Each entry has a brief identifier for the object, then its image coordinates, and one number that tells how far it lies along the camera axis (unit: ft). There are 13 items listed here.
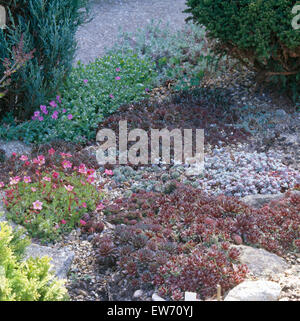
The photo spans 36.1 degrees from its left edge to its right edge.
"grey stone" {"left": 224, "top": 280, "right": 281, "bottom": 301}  8.72
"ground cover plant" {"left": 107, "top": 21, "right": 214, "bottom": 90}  25.85
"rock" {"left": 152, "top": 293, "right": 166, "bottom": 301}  9.75
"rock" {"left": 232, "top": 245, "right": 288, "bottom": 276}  10.75
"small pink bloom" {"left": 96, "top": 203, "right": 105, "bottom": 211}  13.74
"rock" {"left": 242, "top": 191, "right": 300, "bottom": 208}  14.51
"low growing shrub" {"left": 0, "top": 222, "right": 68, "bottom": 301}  7.66
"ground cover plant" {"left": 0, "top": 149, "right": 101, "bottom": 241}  12.66
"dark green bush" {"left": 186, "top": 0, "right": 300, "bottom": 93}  20.29
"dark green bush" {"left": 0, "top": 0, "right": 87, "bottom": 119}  19.66
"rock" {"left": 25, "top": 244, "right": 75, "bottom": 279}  11.07
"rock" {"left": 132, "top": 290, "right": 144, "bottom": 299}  10.25
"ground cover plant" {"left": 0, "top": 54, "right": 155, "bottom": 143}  19.90
